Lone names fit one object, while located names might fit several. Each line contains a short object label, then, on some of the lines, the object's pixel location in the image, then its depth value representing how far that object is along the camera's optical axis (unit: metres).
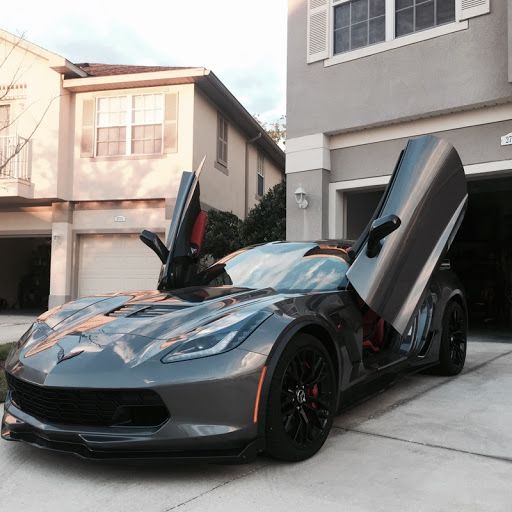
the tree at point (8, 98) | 14.01
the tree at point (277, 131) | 34.22
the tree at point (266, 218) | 12.54
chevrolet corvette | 2.68
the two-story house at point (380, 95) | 8.31
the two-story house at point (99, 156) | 13.67
